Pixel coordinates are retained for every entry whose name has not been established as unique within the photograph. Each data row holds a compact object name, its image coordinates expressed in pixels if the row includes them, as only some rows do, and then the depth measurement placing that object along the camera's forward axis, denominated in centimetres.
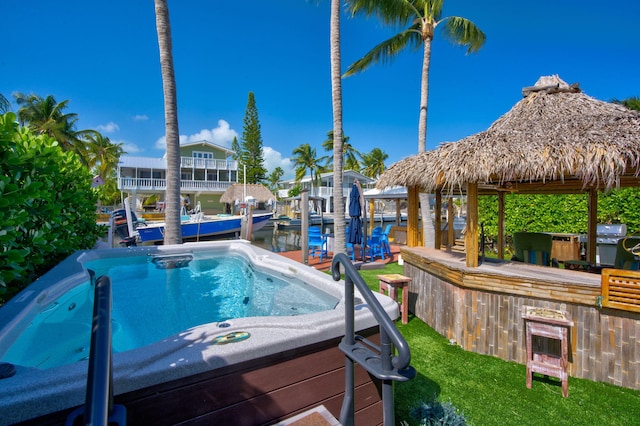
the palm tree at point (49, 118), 2511
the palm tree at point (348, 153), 4003
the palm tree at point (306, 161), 3931
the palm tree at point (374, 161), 4909
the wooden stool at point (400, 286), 566
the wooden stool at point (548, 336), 350
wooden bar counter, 373
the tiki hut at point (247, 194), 2839
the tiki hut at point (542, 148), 412
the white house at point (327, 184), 3478
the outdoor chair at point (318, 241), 1079
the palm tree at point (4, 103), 1296
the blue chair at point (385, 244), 1128
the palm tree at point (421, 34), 1044
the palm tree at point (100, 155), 3412
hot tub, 153
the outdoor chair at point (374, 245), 1093
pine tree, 4059
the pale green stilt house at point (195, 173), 2820
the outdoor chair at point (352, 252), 1031
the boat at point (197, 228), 1455
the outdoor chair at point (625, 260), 520
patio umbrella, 930
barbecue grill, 822
